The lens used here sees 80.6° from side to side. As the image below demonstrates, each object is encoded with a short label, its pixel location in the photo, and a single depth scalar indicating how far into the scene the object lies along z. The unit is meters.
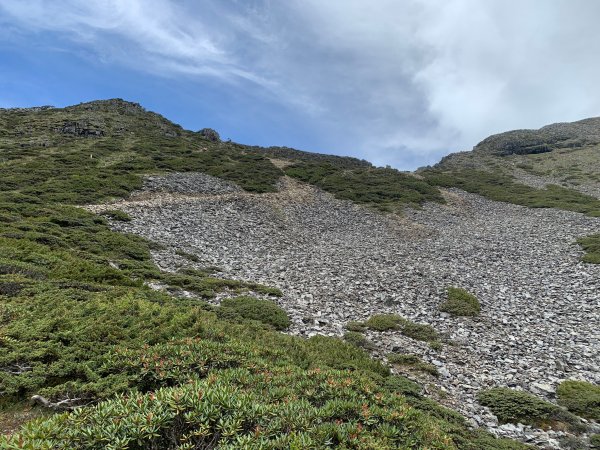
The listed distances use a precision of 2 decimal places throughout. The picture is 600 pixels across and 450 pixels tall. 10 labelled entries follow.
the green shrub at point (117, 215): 31.74
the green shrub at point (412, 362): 14.11
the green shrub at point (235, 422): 5.55
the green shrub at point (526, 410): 11.22
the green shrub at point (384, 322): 18.06
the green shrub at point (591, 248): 29.14
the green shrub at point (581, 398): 11.68
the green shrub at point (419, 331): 17.12
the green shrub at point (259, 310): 17.25
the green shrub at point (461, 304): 20.16
